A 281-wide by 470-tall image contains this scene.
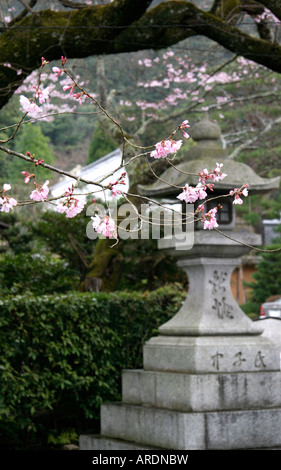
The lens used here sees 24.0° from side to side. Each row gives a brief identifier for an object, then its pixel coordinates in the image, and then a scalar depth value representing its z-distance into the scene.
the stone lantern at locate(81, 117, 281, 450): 6.38
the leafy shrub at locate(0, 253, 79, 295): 9.96
